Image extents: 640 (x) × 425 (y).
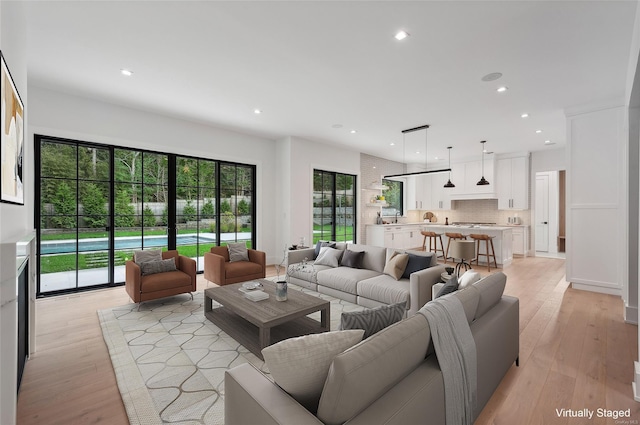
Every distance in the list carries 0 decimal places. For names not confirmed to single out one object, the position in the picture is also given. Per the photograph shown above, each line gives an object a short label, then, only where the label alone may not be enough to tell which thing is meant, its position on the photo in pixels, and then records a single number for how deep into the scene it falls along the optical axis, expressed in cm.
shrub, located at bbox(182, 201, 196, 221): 560
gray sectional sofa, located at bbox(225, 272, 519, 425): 109
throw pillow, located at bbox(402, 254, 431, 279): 381
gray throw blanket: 147
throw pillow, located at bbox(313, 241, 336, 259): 517
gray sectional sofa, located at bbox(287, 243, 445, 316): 333
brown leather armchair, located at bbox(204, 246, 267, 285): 444
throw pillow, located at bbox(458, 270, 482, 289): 248
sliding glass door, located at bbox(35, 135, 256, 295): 434
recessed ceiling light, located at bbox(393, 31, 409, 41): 277
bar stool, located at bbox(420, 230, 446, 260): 777
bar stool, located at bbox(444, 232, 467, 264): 720
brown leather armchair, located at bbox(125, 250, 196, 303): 367
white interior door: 893
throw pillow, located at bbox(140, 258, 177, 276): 399
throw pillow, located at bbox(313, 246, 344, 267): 467
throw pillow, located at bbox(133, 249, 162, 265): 401
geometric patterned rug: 197
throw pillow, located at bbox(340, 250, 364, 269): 449
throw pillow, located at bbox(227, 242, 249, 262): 490
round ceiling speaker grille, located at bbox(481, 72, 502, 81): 359
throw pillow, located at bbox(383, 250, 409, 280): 383
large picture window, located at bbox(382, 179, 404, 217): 972
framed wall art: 162
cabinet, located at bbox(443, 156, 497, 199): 857
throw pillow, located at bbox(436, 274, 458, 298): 233
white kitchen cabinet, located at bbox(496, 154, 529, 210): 813
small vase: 307
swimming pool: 435
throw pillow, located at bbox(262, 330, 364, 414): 119
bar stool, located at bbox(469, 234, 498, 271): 679
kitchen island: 685
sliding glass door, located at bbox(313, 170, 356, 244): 746
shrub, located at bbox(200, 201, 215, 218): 586
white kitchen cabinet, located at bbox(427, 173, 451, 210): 970
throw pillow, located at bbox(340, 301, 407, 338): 158
